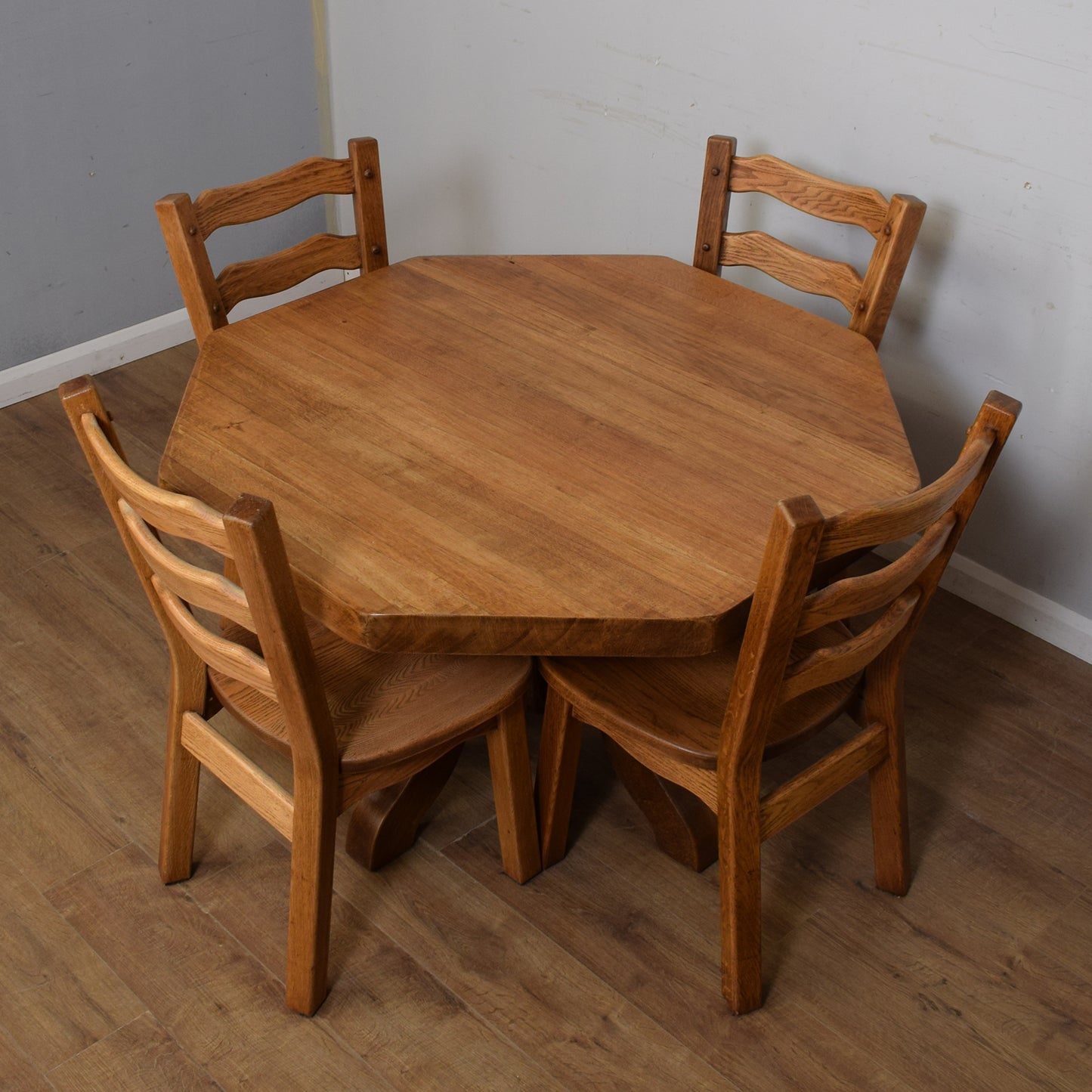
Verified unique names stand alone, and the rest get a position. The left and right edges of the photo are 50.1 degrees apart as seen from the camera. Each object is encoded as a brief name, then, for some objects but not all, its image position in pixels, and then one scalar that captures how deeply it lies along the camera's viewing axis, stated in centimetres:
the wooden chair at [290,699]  133
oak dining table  138
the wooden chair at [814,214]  198
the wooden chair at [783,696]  130
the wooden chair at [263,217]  195
